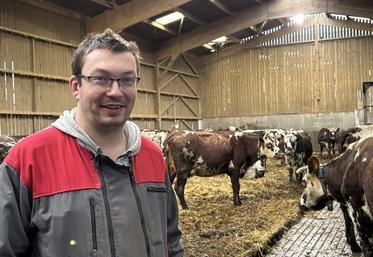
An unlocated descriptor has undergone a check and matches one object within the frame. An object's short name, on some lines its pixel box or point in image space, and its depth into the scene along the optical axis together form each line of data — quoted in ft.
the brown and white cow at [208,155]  32.42
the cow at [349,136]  49.64
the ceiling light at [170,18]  67.83
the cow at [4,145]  15.92
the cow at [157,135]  48.30
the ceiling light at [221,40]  88.62
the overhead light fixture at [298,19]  84.89
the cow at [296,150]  44.98
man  5.56
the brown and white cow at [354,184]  16.37
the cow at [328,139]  71.92
